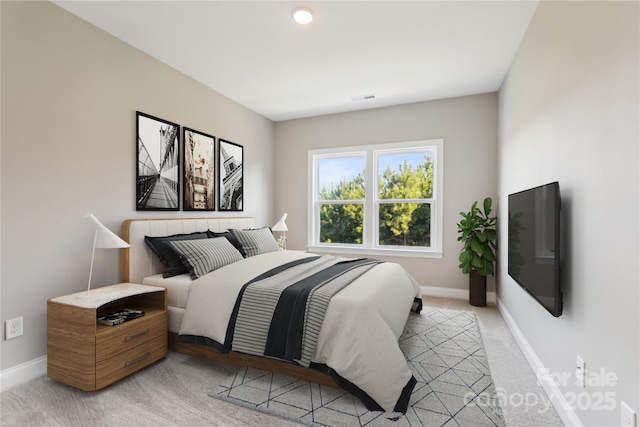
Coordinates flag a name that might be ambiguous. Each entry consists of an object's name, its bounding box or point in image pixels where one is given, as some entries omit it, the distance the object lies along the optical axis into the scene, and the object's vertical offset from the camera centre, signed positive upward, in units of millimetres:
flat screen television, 1780 -184
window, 4594 +246
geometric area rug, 1803 -1147
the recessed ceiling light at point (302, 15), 2430 +1557
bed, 1897 -687
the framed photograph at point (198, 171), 3600 +506
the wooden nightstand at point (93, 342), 2004 -862
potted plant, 3912 -438
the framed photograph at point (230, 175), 4176 +532
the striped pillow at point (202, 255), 2768 -370
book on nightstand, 2195 -740
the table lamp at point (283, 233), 4642 -307
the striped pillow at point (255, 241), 3578 -314
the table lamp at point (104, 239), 2275 -185
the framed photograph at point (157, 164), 3078 +504
